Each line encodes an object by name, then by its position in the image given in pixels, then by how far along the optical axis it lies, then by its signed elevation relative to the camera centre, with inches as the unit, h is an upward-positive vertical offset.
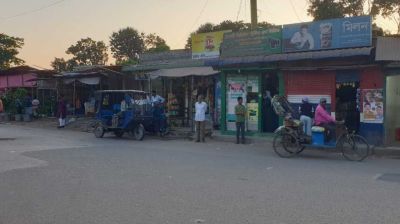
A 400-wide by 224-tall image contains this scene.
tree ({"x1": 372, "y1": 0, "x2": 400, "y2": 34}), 1198.8 +225.7
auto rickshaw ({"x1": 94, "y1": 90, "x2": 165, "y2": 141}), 748.0 -21.2
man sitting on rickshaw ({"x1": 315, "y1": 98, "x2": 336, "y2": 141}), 538.0 -23.4
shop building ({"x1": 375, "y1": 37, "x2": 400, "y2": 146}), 561.0 +18.4
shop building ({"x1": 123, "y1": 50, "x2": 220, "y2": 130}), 826.9 +29.1
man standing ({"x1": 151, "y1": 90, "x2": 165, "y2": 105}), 778.9 +1.4
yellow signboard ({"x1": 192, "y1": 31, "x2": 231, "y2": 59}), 966.4 +110.8
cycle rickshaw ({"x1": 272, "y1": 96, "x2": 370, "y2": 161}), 517.0 -46.8
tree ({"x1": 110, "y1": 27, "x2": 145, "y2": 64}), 2415.1 +281.6
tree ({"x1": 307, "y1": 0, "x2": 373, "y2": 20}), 1211.2 +224.5
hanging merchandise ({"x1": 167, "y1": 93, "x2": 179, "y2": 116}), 911.0 -10.7
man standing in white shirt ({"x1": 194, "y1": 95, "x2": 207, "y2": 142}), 717.2 -26.8
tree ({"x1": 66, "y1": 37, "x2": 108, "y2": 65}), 2571.4 +259.6
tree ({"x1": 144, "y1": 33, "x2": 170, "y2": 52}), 2429.1 +299.1
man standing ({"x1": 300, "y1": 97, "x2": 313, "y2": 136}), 650.8 -12.1
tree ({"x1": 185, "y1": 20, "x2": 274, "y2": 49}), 1752.0 +267.3
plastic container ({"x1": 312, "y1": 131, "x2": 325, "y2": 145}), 542.0 -43.2
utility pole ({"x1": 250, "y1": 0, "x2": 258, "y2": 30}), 865.5 +159.1
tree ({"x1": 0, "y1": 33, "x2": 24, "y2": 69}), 1919.3 +201.6
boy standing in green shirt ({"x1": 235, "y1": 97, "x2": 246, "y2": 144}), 689.0 -23.4
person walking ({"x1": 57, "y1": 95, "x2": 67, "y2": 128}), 981.2 -23.1
